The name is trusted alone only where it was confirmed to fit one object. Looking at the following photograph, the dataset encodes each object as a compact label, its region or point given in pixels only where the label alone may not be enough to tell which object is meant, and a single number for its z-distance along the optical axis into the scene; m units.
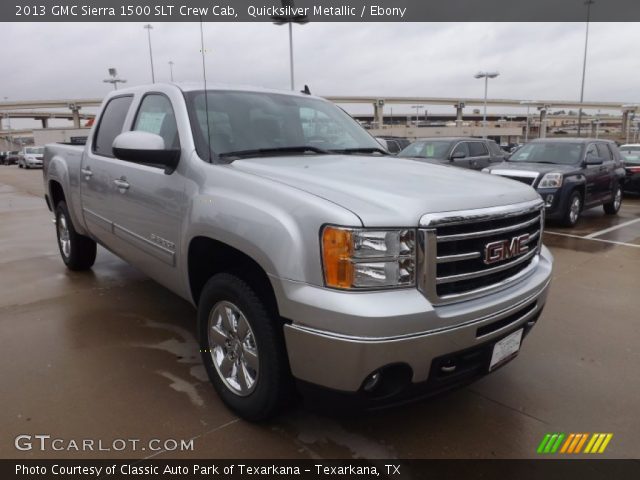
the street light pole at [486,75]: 33.72
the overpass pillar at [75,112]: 77.43
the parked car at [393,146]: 16.52
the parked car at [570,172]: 8.93
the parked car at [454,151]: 12.05
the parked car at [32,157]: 31.19
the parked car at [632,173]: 13.44
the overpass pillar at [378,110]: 84.94
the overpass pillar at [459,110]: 94.31
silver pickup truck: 2.17
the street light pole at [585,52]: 37.03
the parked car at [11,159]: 43.59
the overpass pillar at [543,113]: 80.11
